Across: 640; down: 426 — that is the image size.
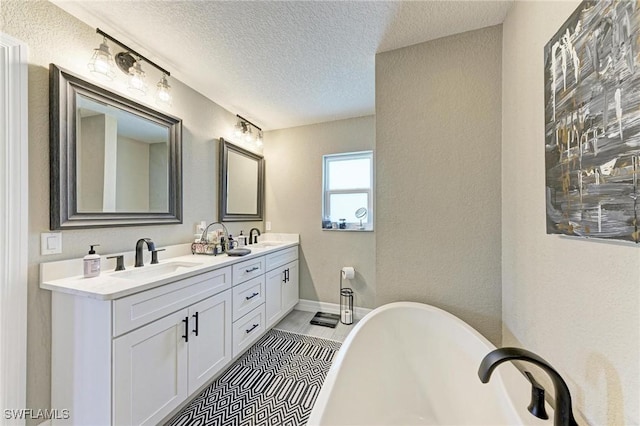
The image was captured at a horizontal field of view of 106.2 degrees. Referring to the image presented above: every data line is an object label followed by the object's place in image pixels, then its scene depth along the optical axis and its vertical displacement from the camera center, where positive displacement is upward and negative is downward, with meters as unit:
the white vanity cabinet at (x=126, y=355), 1.13 -0.73
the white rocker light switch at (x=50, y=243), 1.27 -0.15
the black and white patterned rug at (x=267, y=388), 1.46 -1.23
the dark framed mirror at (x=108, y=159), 1.32 +0.37
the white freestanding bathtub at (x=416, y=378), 0.97 -0.81
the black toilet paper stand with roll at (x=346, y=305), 2.72 -1.08
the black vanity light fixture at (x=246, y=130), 2.73 +1.00
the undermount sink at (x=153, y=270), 1.53 -0.38
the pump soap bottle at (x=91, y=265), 1.35 -0.29
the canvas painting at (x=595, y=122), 0.60 +0.27
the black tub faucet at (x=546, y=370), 0.68 -0.47
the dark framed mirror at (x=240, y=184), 2.53 +0.35
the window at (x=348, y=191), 2.91 +0.28
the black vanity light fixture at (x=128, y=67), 1.46 +0.97
